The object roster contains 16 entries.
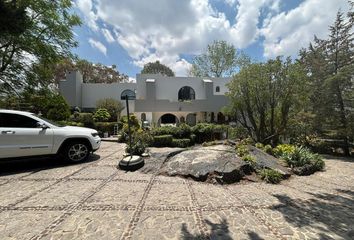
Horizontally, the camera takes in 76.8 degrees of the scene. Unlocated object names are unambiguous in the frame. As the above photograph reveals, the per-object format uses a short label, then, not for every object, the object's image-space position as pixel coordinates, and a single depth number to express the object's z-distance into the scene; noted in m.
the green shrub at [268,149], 10.01
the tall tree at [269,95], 11.86
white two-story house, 23.23
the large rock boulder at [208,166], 6.20
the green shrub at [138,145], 8.35
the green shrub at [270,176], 6.32
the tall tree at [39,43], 11.52
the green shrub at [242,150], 7.76
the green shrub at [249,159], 7.09
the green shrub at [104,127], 17.97
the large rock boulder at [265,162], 7.05
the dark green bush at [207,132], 14.77
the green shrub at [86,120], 18.33
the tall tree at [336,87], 14.27
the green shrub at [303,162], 7.72
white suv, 6.16
